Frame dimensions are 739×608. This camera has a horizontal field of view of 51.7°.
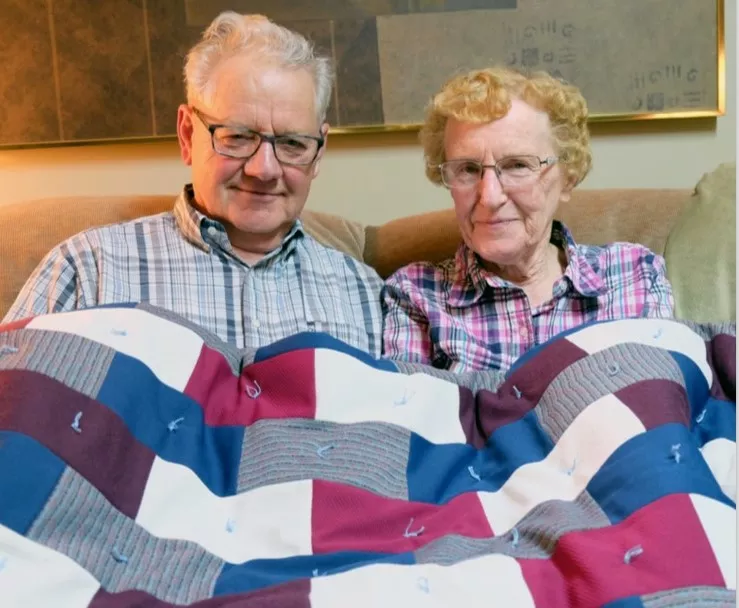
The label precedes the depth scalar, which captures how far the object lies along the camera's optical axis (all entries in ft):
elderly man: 4.75
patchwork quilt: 2.52
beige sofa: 5.00
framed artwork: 6.56
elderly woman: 4.69
